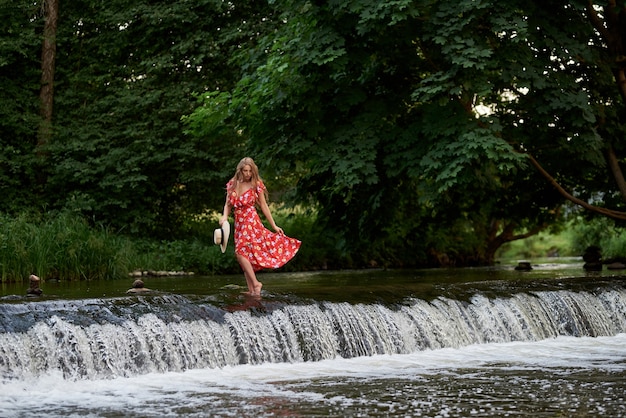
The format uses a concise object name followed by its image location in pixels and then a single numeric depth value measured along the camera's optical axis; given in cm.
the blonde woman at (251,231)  1303
